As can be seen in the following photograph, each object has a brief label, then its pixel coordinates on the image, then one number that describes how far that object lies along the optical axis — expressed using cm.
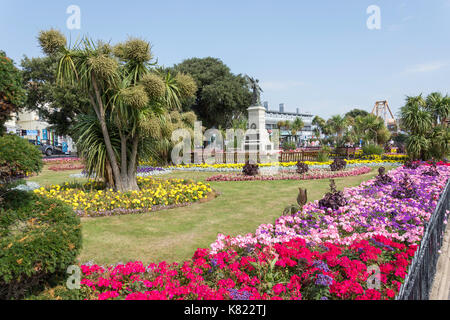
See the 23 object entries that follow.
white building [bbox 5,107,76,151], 5441
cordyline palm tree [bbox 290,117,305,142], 7221
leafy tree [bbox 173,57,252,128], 3681
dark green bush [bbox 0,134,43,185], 277
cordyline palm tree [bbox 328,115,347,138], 5853
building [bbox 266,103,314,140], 9669
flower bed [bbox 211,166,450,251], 488
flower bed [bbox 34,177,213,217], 750
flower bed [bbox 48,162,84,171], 2072
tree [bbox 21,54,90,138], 2805
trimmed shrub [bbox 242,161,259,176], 1386
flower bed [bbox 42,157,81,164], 2498
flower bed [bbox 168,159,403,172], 1746
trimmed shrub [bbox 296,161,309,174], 1428
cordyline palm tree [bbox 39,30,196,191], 739
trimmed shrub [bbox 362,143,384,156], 2225
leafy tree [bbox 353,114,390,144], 3052
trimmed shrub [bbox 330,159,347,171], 1513
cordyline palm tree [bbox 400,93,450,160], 1664
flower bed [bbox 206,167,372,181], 1333
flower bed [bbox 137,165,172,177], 1615
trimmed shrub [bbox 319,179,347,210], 670
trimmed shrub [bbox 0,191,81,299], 273
